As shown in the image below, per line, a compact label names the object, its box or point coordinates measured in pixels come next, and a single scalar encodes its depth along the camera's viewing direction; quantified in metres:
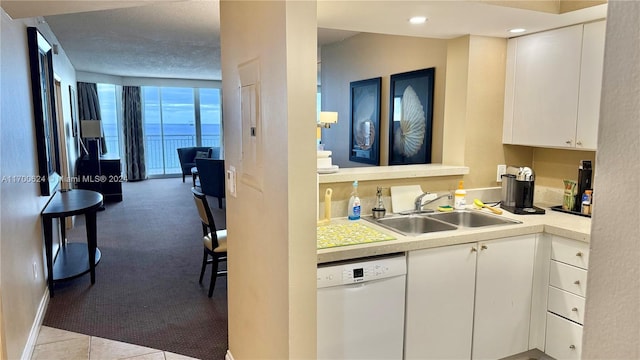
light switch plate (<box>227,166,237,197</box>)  2.37
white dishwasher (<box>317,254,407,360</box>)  2.07
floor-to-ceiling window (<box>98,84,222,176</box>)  10.68
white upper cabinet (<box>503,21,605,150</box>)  2.65
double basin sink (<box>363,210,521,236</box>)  2.72
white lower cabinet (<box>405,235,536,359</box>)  2.33
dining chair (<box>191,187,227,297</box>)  3.58
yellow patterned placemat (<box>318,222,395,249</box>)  2.19
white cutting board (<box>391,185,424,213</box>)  2.88
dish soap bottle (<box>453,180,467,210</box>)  2.97
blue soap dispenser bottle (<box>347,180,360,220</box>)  2.70
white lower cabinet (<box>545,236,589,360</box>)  2.43
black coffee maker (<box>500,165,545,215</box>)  2.95
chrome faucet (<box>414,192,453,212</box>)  2.91
